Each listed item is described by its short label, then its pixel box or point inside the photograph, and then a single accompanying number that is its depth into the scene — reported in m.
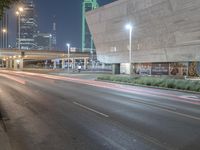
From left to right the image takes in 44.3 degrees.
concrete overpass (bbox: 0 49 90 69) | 79.81
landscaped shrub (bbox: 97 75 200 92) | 23.22
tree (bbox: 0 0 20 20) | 9.44
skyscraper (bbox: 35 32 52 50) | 178.07
